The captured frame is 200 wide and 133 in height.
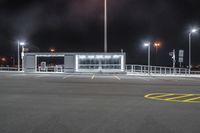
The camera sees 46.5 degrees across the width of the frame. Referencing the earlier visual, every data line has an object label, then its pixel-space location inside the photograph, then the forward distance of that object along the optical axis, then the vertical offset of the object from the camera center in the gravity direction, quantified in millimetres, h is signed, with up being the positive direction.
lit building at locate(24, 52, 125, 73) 34531 +607
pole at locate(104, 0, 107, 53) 33750 +5708
